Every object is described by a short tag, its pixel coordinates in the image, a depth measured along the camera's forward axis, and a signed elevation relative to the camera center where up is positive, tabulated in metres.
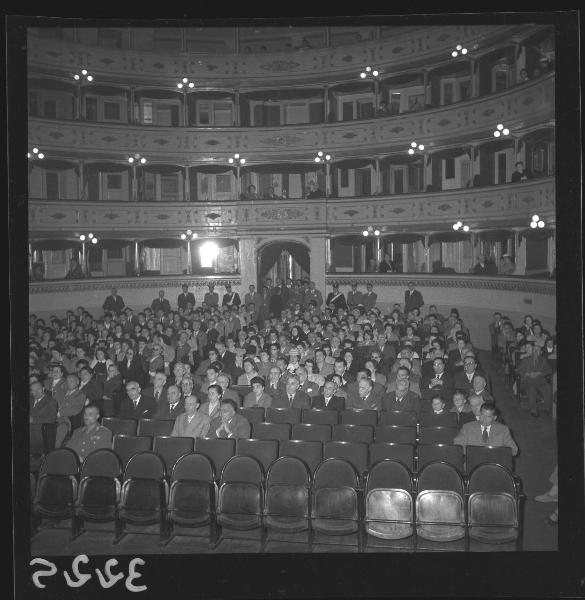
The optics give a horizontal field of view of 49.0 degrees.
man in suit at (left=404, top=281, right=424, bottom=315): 16.05 -0.13
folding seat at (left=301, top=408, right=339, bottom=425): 8.22 -1.56
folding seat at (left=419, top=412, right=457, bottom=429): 7.86 -1.56
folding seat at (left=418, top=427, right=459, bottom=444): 7.51 -1.66
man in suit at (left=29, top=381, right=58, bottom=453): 8.12 -1.41
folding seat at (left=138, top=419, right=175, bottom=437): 8.02 -1.62
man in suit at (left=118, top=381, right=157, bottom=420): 8.44 -1.42
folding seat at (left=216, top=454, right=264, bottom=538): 6.66 -2.17
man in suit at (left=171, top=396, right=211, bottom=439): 7.86 -1.56
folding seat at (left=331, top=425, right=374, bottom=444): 7.66 -1.67
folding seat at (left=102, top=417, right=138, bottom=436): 8.01 -1.60
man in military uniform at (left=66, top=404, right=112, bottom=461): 7.51 -1.65
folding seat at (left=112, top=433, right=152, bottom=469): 7.56 -1.73
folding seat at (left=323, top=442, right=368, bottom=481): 7.17 -1.78
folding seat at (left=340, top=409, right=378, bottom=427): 8.15 -1.56
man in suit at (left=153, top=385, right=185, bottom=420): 8.36 -1.47
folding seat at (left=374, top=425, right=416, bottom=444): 7.59 -1.67
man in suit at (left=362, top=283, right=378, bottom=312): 16.88 -0.10
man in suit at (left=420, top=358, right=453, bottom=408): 9.05 -1.29
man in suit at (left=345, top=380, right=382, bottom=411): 8.49 -1.38
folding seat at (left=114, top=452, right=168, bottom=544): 6.71 -2.13
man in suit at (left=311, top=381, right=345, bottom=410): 8.45 -1.39
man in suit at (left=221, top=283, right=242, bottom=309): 15.94 -0.05
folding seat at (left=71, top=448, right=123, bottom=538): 6.73 -2.11
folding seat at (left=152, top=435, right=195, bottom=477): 7.48 -1.76
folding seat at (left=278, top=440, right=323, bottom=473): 7.36 -1.79
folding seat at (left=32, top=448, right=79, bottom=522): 6.82 -2.10
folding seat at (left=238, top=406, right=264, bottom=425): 8.30 -1.53
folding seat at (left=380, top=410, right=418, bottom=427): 8.02 -1.56
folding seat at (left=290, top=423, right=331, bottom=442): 7.83 -1.67
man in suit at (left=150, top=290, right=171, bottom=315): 16.30 -0.18
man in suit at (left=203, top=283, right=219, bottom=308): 16.92 -0.01
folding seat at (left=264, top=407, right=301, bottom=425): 8.27 -1.55
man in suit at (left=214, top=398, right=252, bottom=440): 7.73 -1.57
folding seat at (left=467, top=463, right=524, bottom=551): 6.34 -2.14
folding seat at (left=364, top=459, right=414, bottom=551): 6.51 -2.13
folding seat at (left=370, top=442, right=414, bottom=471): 7.23 -1.78
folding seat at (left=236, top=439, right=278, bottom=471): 7.36 -1.78
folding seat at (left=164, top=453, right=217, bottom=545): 6.66 -2.14
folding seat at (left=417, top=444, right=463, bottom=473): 7.07 -1.78
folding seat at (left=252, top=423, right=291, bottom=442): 7.82 -1.66
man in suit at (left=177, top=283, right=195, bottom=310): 16.68 -0.06
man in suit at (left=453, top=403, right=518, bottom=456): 7.18 -1.59
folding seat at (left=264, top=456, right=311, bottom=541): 6.63 -2.19
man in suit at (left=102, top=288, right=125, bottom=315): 16.34 -0.13
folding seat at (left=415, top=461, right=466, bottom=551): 6.47 -2.14
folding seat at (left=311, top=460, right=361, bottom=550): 6.50 -2.18
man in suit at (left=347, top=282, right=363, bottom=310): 17.16 -0.07
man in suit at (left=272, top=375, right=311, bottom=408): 8.59 -1.38
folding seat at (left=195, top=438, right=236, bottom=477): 7.38 -1.78
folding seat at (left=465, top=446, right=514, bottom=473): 6.88 -1.77
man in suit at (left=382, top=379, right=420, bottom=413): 8.31 -1.38
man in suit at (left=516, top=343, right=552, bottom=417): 9.83 -1.33
